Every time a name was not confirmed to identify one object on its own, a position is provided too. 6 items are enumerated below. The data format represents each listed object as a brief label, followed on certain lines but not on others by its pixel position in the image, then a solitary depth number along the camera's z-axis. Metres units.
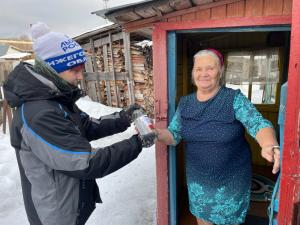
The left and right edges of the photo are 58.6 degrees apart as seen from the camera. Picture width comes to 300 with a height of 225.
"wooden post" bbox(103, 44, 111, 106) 10.10
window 4.69
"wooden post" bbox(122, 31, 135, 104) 8.98
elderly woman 2.04
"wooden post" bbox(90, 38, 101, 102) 10.66
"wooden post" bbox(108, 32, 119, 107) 9.68
